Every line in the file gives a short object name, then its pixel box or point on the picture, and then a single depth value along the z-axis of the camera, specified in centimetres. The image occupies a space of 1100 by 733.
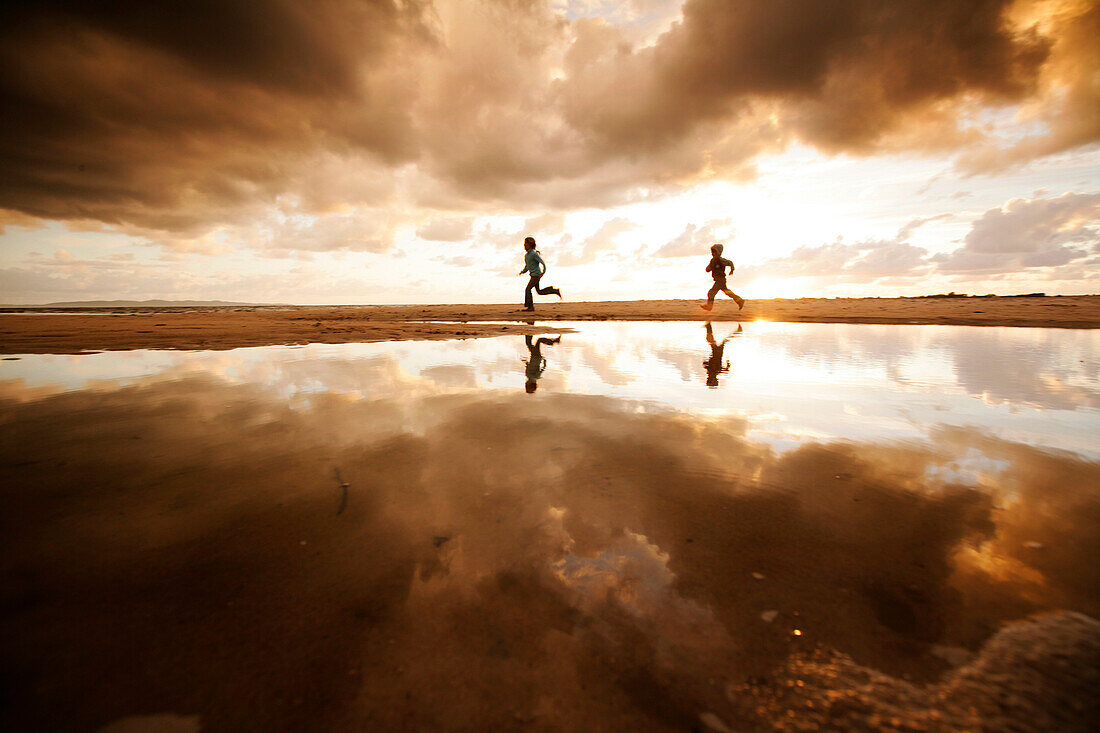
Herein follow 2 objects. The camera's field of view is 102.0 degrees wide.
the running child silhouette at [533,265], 1598
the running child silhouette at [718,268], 1598
